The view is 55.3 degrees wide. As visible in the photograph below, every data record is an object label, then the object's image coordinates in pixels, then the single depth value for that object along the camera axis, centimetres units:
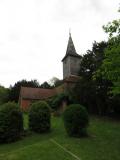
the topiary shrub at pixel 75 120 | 1068
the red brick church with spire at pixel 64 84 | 2222
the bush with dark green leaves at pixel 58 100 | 2013
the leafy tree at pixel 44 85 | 3209
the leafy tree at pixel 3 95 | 2833
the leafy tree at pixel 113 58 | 889
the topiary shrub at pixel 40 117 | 1260
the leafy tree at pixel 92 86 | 1675
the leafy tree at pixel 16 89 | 2774
